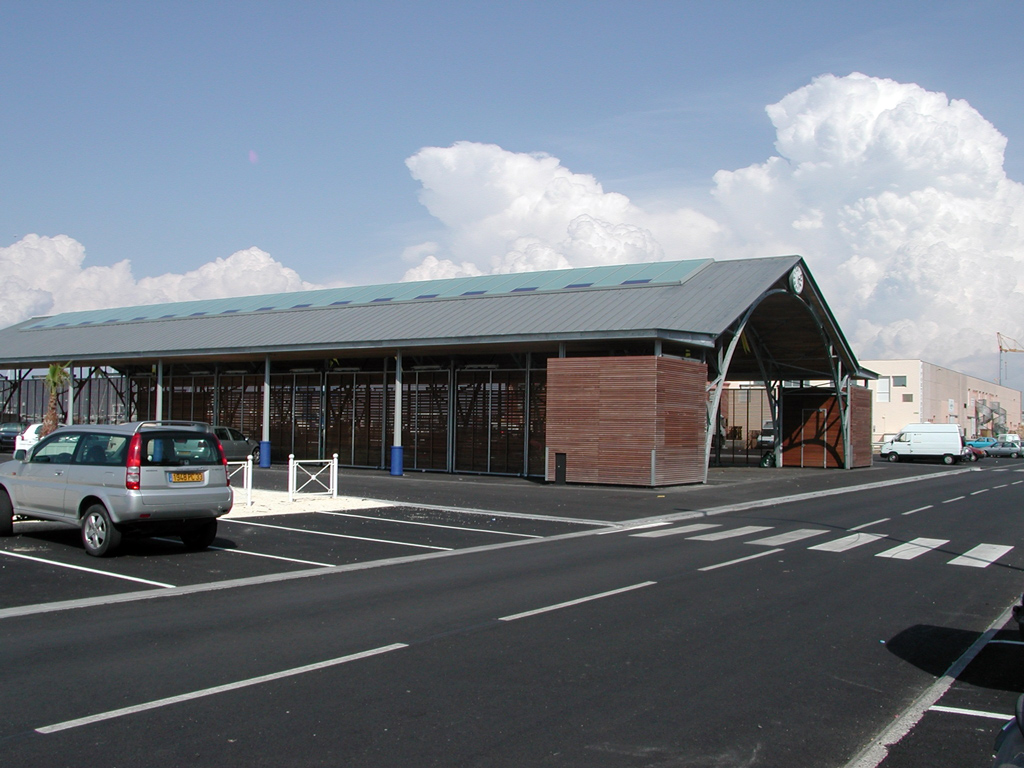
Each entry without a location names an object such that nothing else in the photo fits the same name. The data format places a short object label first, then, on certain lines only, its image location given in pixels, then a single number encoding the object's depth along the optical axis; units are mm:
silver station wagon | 11695
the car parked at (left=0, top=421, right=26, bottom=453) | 41166
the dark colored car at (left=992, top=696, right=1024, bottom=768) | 3332
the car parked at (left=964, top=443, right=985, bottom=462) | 55344
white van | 51312
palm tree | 38656
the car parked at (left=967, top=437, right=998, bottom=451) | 67438
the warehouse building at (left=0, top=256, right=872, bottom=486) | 25641
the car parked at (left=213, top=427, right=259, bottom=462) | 31953
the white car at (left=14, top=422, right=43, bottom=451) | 33438
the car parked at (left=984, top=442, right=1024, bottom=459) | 67788
